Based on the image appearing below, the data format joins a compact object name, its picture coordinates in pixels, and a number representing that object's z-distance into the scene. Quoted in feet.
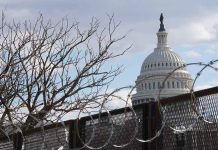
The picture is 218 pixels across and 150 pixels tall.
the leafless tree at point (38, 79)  42.22
